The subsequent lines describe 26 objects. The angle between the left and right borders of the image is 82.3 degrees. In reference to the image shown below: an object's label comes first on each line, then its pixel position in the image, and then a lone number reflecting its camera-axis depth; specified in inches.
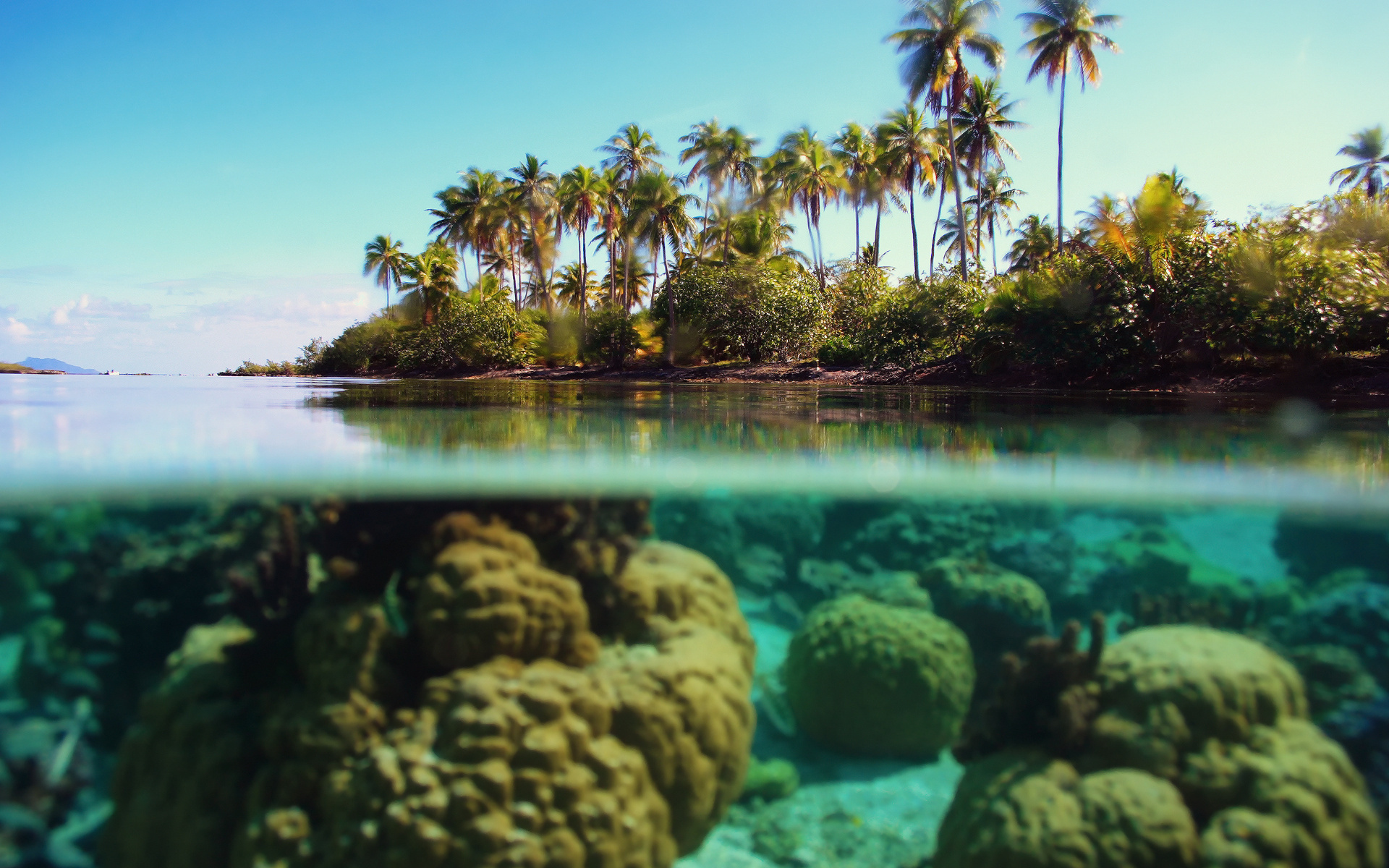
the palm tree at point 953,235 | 2066.9
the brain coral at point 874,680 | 150.4
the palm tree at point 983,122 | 1515.7
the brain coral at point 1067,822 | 121.3
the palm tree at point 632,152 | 1876.2
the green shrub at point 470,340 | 1657.2
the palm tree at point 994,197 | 2027.6
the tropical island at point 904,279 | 724.7
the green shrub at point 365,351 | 1919.3
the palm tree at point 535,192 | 1934.1
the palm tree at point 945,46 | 1317.7
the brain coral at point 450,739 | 113.5
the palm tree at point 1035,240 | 1754.4
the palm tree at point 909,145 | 1519.4
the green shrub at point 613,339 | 1603.1
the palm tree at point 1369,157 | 1584.6
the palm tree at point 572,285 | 2405.3
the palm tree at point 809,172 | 1646.2
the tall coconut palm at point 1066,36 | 1302.9
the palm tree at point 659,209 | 1657.2
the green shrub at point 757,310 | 1354.6
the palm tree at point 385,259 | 2327.8
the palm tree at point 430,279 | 2113.7
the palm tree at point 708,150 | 1716.3
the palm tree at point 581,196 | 1871.3
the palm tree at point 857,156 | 1696.6
